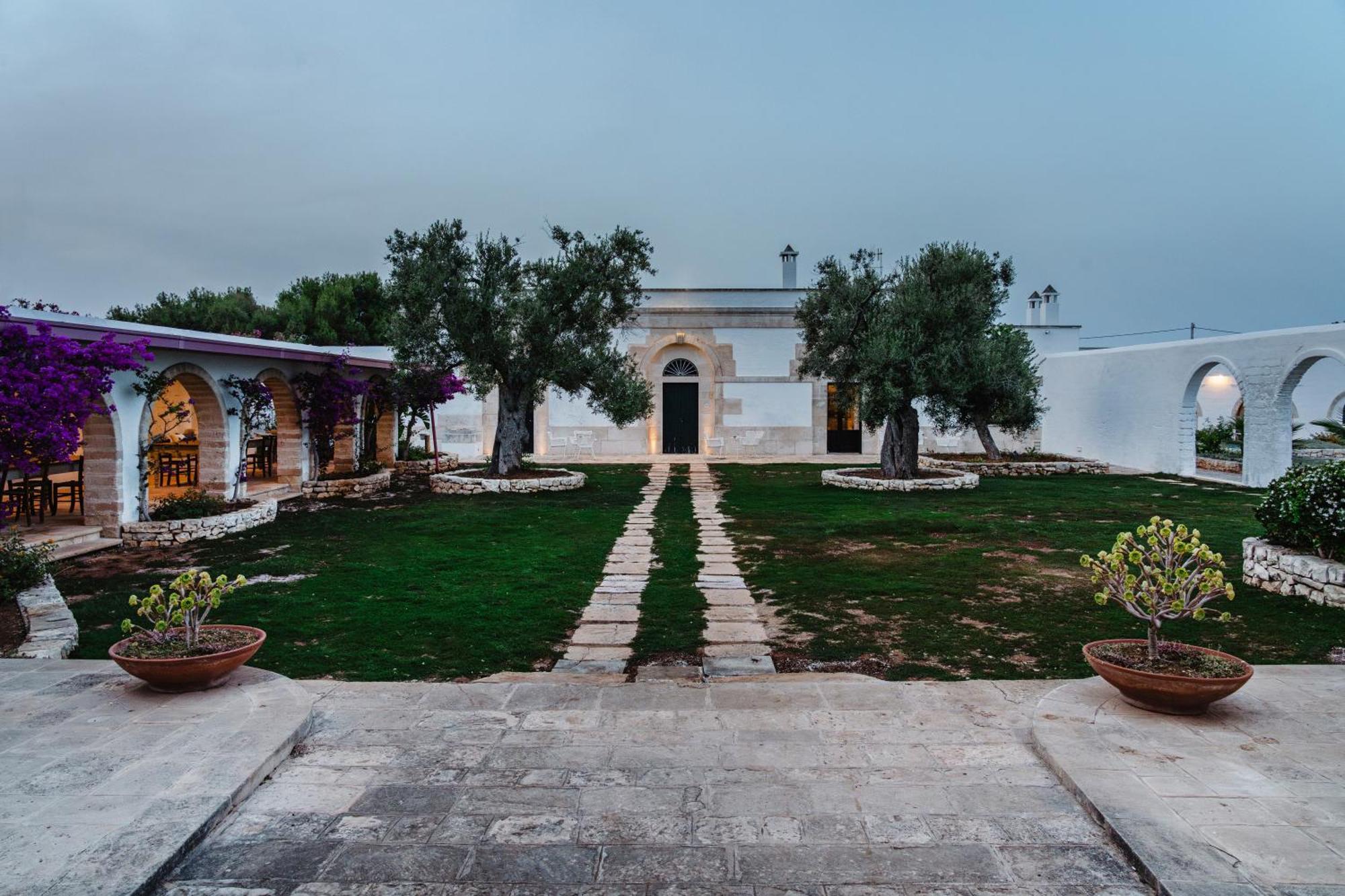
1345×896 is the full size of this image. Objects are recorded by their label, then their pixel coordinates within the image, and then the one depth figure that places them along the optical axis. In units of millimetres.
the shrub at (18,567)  5860
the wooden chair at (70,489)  9959
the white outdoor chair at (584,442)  21891
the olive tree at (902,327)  12984
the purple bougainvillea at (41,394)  6566
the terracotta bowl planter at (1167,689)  3369
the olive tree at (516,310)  13086
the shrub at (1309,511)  6133
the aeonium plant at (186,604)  3801
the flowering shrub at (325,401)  13117
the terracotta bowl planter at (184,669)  3662
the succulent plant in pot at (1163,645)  3408
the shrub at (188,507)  9242
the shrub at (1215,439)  17861
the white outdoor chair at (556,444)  21938
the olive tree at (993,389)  13047
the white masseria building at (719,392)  21906
